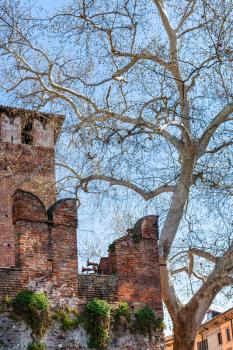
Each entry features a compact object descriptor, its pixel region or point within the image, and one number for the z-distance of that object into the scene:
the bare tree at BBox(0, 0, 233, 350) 14.55
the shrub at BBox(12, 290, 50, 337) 12.11
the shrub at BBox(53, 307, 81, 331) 12.48
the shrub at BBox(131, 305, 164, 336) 13.11
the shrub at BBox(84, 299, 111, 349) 12.66
